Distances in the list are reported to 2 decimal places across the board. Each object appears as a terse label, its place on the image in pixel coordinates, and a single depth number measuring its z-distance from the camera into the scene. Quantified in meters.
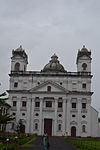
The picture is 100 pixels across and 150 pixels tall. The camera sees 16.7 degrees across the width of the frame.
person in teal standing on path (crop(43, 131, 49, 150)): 27.05
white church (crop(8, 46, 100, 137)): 77.81
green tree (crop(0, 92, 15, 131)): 35.69
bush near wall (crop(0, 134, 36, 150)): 33.38
